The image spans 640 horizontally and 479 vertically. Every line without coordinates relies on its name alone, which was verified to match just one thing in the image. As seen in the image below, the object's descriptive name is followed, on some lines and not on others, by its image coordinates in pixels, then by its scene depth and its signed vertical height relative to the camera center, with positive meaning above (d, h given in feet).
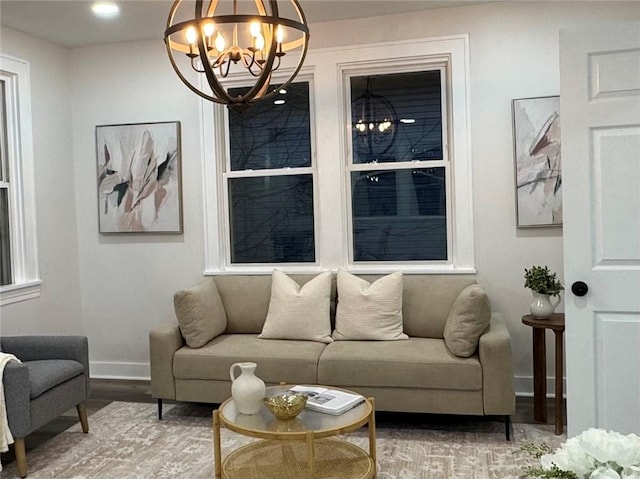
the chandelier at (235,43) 7.11 +2.22
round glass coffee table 8.97 -3.79
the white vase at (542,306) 12.45 -1.86
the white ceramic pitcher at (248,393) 9.73 -2.68
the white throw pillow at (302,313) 13.48 -2.02
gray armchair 10.41 -2.76
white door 9.28 -0.04
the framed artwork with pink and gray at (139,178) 15.83 +1.18
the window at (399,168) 14.80 +1.16
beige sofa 11.64 -2.76
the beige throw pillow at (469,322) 11.75 -2.02
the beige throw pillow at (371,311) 13.20 -1.97
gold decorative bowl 9.33 -2.77
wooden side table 12.17 -2.88
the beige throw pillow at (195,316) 13.15 -1.99
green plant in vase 12.44 -1.51
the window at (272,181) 15.53 +0.98
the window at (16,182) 14.52 +1.06
